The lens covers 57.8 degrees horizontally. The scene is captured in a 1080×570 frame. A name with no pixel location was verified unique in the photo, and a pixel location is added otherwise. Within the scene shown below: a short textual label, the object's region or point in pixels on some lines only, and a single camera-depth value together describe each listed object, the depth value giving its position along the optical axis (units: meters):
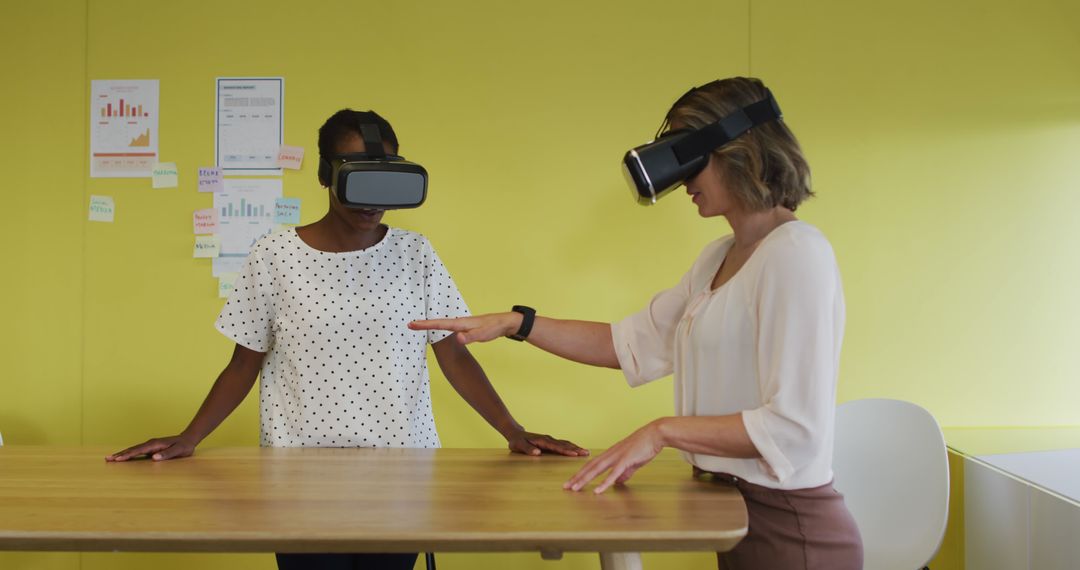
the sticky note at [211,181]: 3.27
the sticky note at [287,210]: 3.26
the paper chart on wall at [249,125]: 3.26
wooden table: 1.34
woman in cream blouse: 1.45
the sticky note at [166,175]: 3.29
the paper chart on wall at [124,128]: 3.30
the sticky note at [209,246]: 3.27
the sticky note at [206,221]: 3.28
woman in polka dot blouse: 2.02
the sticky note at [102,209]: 3.31
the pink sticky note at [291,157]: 3.25
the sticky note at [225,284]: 3.28
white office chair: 2.60
